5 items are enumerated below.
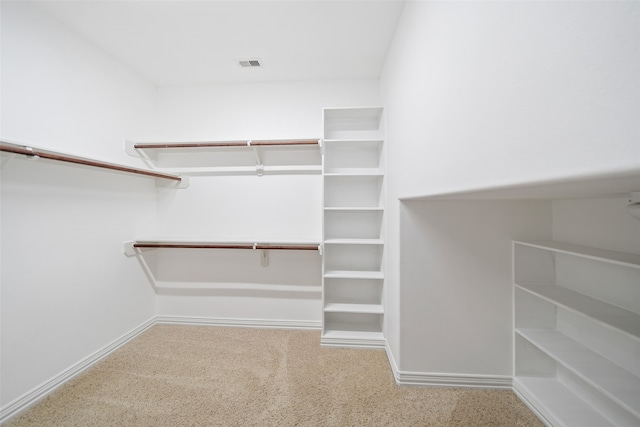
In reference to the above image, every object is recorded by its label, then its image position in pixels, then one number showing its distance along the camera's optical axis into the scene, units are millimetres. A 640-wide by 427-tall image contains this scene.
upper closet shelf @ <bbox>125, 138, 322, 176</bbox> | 2127
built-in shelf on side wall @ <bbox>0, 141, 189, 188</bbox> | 1177
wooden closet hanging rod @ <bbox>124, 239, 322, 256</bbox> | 1922
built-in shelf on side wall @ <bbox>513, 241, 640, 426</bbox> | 987
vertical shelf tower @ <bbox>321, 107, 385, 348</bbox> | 2082
